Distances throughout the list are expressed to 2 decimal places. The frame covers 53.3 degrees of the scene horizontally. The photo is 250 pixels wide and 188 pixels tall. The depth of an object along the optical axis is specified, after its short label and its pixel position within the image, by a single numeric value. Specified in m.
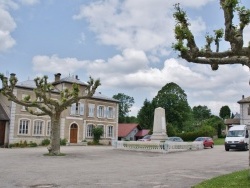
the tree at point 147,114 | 51.01
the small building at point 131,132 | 47.43
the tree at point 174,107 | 51.58
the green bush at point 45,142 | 31.25
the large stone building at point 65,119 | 29.85
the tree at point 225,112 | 81.29
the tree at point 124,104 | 72.64
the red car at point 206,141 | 27.11
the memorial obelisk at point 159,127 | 22.93
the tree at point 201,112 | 93.29
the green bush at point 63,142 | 31.65
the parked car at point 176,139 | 26.89
